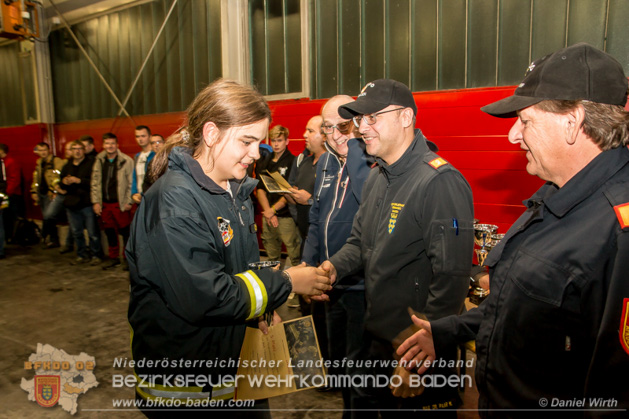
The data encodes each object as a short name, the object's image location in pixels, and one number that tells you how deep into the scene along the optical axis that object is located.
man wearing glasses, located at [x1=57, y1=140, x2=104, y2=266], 6.96
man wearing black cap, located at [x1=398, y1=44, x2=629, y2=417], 1.07
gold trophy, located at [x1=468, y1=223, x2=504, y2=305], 2.63
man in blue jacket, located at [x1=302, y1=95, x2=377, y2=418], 2.56
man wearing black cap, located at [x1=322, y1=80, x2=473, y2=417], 1.85
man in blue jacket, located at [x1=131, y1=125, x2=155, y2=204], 6.26
